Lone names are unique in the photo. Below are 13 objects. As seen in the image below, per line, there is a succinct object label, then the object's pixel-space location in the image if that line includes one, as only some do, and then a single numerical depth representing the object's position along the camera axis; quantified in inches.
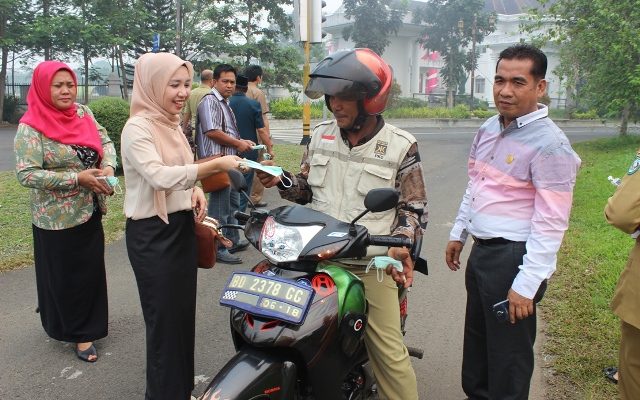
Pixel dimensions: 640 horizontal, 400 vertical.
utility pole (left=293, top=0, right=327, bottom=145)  422.3
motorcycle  84.9
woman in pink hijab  142.4
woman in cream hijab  108.2
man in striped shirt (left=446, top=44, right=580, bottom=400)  100.3
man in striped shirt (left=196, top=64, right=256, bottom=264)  228.5
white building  1796.3
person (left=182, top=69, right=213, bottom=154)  279.4
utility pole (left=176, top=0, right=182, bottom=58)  786.3
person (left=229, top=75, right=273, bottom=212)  278.5
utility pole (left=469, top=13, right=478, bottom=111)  1357.9
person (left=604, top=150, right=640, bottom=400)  97.0
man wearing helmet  105.6
